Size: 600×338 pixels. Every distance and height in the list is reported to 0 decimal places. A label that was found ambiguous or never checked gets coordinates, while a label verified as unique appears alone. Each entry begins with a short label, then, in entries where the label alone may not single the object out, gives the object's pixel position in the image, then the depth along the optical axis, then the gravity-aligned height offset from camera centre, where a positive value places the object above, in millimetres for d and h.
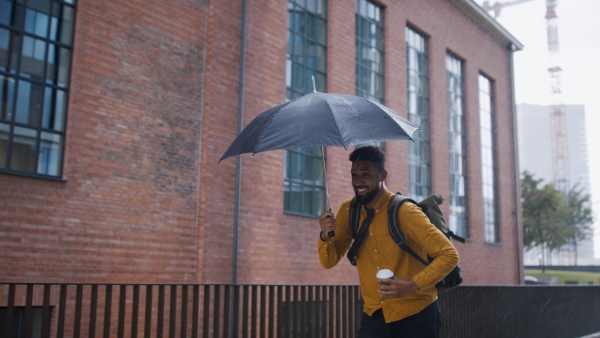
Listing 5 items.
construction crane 123950 +27545
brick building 9820 +1932
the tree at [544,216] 45125 +2321
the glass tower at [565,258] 153925 -2761
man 3770 -76
